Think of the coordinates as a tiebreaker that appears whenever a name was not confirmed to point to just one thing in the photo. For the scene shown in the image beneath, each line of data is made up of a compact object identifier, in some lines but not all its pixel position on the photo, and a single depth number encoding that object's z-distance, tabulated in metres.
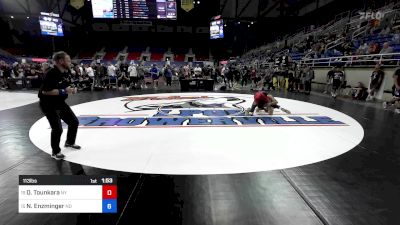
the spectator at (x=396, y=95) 7.22
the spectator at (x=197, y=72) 15.93
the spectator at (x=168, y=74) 15.36
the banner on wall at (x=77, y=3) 18.46
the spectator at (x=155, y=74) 15.46
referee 3.20
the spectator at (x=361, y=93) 9.53
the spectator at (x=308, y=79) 11.53
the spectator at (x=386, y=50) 9.23
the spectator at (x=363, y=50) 10.71
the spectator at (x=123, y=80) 13.61
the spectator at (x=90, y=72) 13.46
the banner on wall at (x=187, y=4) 17.92
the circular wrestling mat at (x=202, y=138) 3.22
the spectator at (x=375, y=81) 9.04
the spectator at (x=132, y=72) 13.70
